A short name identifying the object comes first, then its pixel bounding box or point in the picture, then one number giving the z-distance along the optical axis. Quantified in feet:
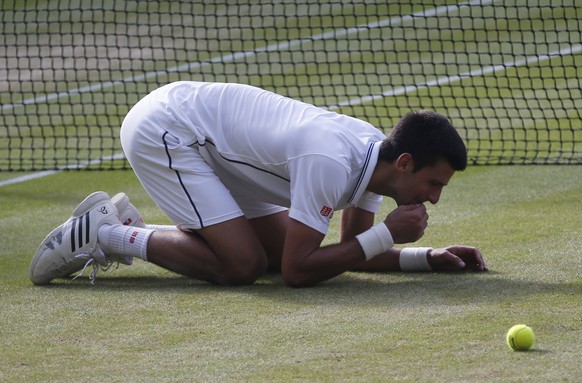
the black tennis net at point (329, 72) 70.85
